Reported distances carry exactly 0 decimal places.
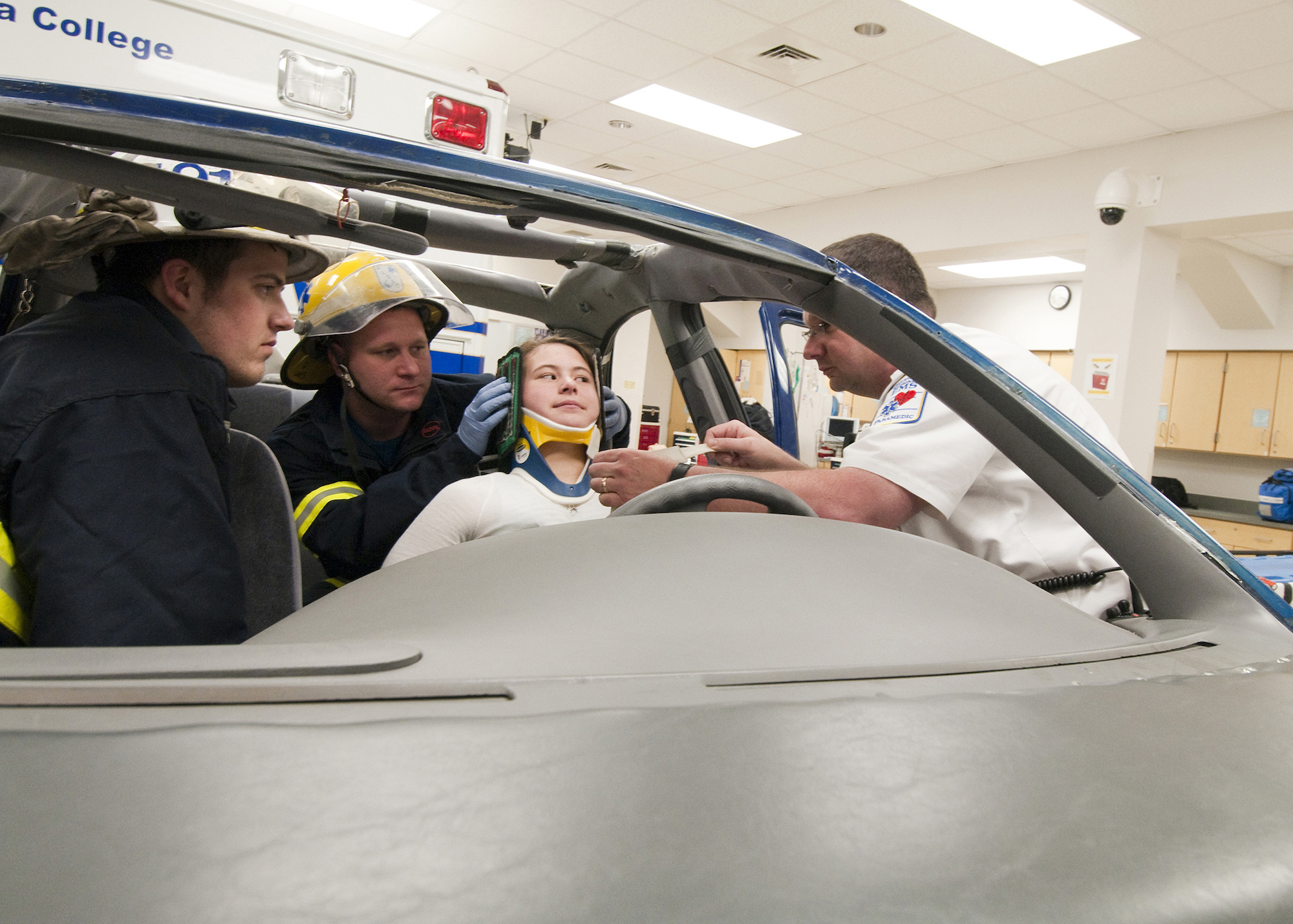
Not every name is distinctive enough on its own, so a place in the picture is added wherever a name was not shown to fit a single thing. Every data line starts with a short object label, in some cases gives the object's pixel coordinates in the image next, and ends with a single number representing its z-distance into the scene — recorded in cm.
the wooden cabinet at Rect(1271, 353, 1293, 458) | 980
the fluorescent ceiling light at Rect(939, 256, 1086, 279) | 1120
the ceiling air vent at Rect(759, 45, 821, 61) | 629
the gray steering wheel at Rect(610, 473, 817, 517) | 125
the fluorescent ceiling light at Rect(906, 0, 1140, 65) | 537
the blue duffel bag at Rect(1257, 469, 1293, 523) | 911
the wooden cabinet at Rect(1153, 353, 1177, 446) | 1090
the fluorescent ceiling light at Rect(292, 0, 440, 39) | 622
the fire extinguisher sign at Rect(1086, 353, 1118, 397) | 751
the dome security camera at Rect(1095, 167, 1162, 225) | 716
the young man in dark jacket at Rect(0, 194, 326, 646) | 100
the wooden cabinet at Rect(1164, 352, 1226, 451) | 1045
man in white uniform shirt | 166
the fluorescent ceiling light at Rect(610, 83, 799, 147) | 764
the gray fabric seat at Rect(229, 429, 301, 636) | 149
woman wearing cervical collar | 182
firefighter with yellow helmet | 193
